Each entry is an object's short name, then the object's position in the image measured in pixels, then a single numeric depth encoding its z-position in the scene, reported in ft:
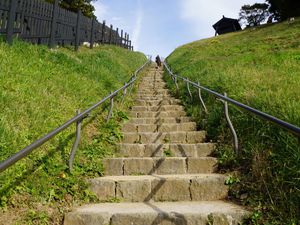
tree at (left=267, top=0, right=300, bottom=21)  89.22
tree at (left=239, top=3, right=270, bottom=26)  138.24
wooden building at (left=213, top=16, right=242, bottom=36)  138.91
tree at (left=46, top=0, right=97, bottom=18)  82.35
